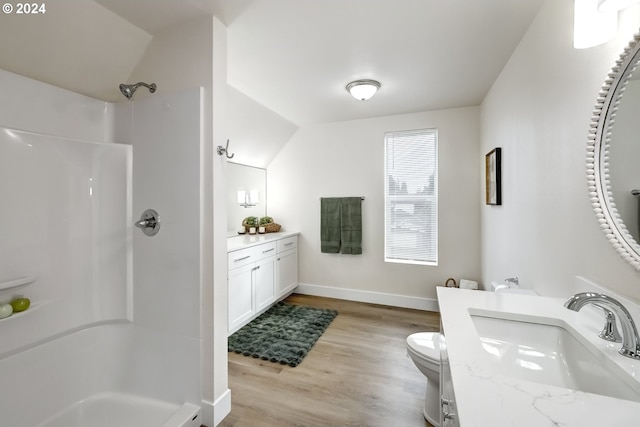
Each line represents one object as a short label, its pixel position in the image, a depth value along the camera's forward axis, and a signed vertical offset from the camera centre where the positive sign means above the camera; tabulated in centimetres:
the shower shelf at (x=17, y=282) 133 -35
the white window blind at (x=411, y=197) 324 +19
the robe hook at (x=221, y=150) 162 +38
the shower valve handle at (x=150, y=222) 168 -5
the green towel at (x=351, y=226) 347 -18
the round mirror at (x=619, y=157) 83 +18
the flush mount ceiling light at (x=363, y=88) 238 +108
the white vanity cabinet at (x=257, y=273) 252 -66
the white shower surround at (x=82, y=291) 143 -46
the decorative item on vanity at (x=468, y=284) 290 -78
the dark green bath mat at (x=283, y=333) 227 -115
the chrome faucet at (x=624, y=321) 70 -28
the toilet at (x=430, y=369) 153 -89
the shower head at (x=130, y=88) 162 +75
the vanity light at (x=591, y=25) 90 +63
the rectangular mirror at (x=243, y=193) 330 +24
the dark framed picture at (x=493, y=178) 220 +29
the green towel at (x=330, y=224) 356 -16
